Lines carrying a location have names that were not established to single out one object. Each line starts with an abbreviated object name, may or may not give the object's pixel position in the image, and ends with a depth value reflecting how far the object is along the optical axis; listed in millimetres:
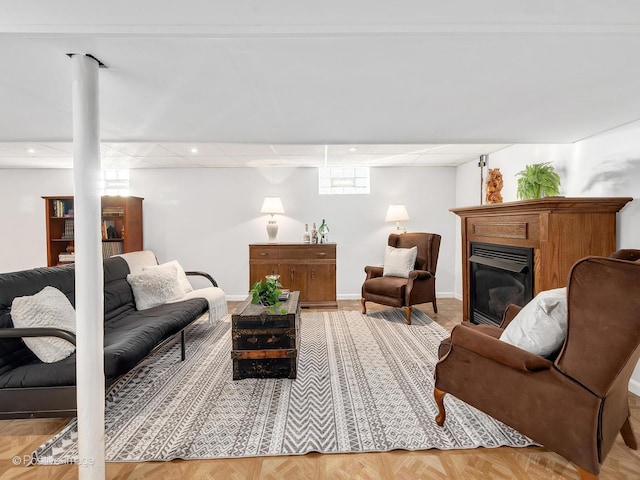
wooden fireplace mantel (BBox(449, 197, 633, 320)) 2715
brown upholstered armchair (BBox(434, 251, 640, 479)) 1493
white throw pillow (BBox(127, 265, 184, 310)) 3682
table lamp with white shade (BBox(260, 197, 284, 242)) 5488
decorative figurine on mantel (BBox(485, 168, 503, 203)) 4188
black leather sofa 2035
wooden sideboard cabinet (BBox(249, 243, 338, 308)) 5207
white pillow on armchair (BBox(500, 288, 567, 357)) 1801
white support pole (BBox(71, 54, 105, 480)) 1583
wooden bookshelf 5434
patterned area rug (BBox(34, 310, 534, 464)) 2014
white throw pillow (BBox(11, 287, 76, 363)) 2191
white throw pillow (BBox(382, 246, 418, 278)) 4844
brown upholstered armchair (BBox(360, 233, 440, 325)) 4465
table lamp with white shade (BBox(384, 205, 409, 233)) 5523
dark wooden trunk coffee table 2818
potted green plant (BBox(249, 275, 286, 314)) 3016
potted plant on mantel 3094
